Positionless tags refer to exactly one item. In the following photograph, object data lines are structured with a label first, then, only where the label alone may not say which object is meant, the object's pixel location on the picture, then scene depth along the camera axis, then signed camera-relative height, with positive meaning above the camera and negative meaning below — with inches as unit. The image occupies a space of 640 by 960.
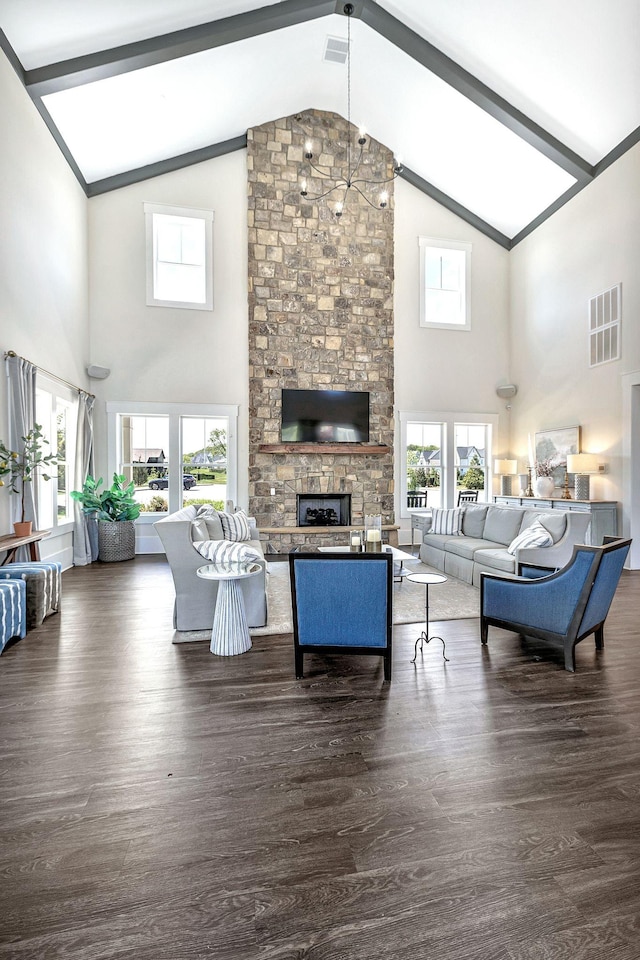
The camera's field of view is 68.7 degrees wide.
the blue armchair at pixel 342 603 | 110.7 -29.9
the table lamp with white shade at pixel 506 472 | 326.0 +3.6
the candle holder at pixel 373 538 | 174.1 -22.3
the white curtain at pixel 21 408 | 179.2 +28.8
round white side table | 129.7 -39.3
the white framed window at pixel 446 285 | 332.5 +138.8
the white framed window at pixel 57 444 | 220.1 +19.4
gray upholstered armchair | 142.2 -33.3
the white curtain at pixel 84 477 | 254.5 +2.2
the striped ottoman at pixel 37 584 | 153.9 -34.9
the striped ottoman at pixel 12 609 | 132.7 -37.5
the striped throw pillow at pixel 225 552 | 139.3 -21.6
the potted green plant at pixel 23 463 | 168.3 +7.0
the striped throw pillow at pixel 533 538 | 180.1 -23.9
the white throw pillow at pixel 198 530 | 148.0 -16.6
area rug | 149.9 -47.0
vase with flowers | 280.5 -0.1
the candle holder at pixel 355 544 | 186.7 -26.2
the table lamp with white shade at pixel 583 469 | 257.8 +4.2
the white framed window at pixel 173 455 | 293.0 +16.2
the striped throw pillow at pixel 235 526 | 203.4 -21.1
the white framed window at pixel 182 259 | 294.7 +140.7
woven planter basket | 263.7 -34.2
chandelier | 305.3 +198.8
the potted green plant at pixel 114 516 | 260.4 -20.2
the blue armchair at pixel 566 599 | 116.3 -32.3
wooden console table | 155.9 -21.1
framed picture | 278.8 +19.3
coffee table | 187.1 -33.8
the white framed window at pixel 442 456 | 330.3 +15.7
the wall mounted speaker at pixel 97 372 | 277.1 +64.9
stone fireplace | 300.8 +114.0
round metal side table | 128.1 -28.0
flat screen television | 303.4 +41.0
